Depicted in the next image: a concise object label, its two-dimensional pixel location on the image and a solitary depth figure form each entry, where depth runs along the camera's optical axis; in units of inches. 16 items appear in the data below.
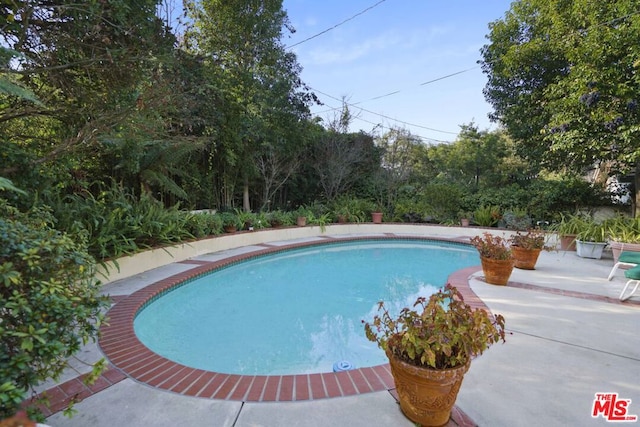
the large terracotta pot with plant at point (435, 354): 70.2
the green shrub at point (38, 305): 53.7
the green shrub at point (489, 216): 442.3
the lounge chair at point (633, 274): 161.0
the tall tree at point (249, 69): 372.8
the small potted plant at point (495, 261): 192.1
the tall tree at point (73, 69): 143.3
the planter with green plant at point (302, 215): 410.0
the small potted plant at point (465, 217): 447.5
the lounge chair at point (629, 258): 189.2
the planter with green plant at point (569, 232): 309.1
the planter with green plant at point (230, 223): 332.8
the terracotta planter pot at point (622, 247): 243.8
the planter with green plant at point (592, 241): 279.9
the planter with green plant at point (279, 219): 392.5
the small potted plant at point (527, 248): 230.8
